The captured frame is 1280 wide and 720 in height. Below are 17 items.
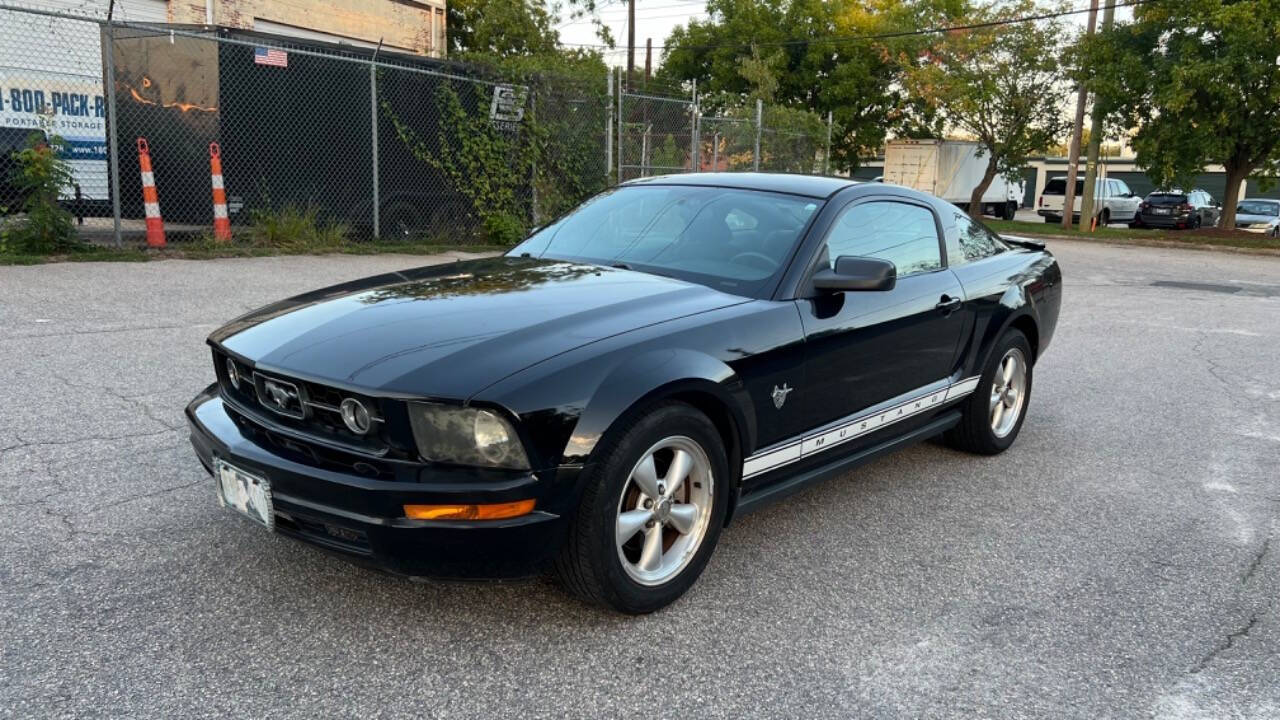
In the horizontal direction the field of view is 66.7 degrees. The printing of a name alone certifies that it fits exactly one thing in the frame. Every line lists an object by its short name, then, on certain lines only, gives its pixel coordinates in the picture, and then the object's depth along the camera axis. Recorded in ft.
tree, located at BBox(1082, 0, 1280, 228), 65.51
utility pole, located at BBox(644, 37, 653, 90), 144.60
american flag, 36.65
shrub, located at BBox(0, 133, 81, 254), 31.09
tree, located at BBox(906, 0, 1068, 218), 94.07
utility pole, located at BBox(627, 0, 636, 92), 116.47
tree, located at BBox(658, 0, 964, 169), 121.19
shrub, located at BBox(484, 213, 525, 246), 44.70
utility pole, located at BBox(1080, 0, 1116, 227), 79.87
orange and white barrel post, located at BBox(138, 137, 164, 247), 34.68
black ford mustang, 8.77
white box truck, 110.01
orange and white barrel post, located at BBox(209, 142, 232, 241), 35.94
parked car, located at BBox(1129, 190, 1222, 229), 98.99
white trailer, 38.27
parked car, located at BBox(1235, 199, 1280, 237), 87.51
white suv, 102.32
